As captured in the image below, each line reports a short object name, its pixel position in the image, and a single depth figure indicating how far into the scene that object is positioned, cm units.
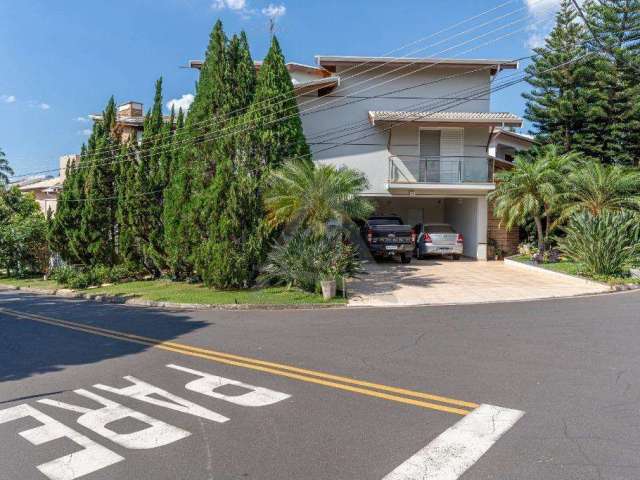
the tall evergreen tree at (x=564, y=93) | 2555
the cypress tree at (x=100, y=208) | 2219
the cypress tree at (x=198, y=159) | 1689
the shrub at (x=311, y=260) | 1441
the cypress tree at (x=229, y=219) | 1541
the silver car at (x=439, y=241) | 2216
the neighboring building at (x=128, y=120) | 2309
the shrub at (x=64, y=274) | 2145
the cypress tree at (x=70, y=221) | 2266
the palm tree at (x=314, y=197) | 1463
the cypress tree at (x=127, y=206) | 2089
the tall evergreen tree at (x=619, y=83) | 2484
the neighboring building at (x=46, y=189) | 3497
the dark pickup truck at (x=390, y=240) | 2030
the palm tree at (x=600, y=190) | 1839
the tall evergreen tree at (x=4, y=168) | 4430
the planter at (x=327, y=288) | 1365
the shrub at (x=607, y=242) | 1544
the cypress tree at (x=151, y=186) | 2022
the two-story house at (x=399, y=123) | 2298
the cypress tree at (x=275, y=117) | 1642
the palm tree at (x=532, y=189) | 1966
